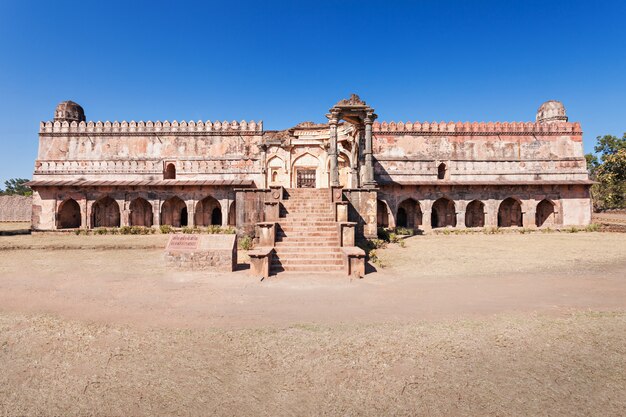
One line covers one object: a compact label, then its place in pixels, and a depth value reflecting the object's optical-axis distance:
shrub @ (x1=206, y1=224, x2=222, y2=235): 18.79
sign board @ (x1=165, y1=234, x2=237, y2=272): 8.84
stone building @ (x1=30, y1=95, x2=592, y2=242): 21.67
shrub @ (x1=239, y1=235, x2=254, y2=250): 12.53
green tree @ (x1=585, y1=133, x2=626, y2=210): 20.25
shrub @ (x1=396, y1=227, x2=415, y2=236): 17.82
